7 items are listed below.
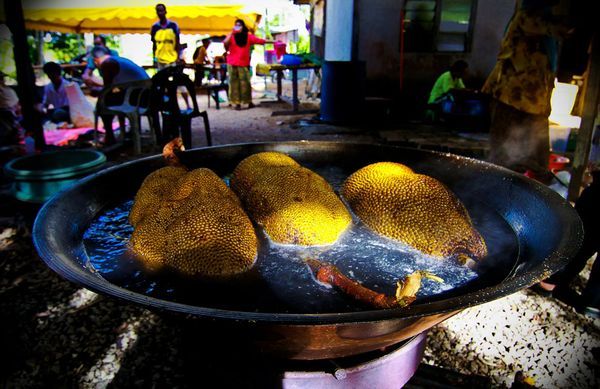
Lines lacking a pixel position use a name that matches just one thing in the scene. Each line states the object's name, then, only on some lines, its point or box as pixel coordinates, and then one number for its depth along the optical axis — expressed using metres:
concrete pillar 9.26
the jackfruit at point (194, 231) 1.47
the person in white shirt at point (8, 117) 6.64
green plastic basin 3.51
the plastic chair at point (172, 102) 5.95
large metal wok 1.01
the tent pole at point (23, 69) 5.57
